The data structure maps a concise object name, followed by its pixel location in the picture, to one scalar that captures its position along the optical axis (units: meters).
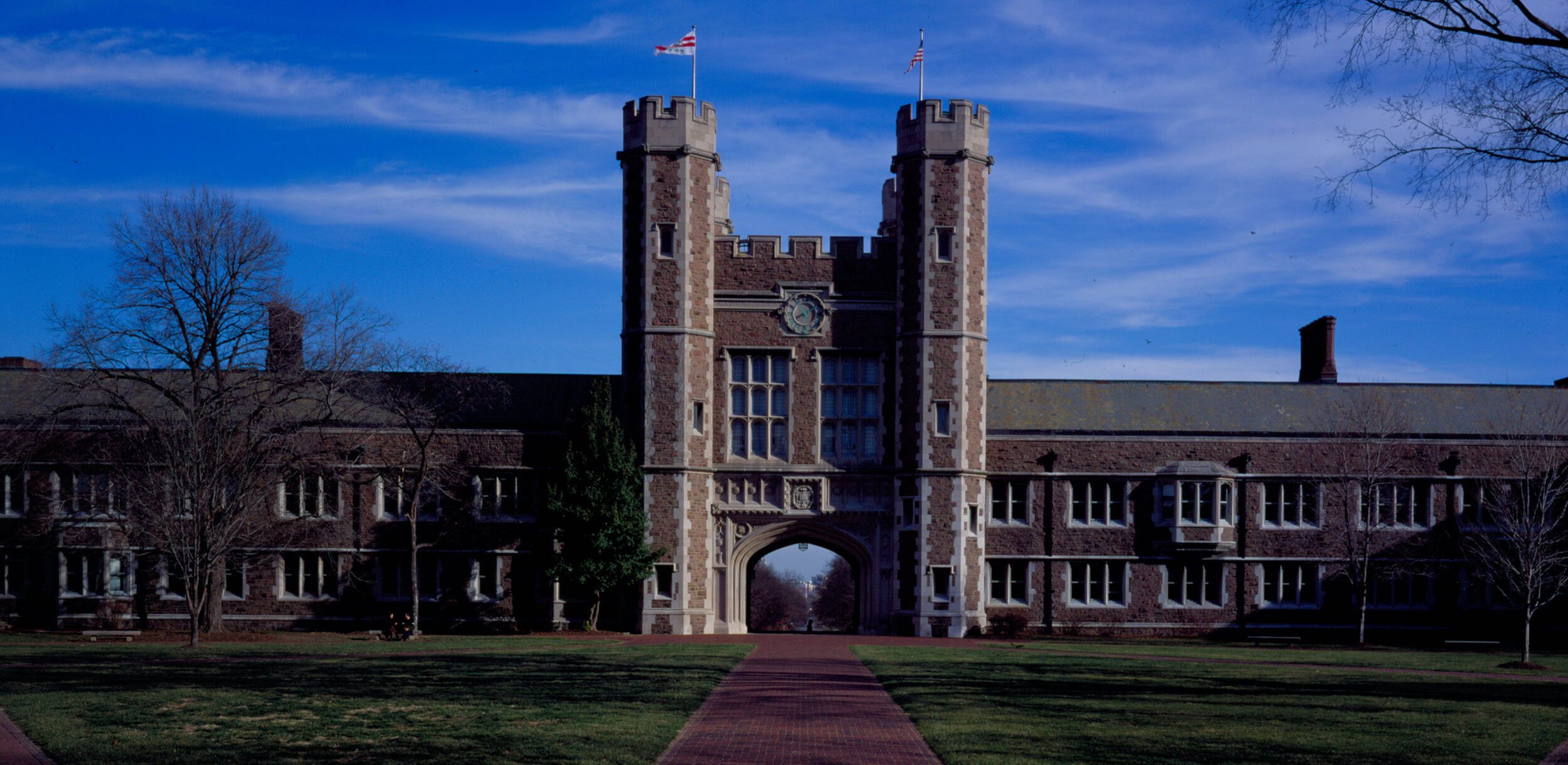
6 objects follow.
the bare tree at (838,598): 110.54
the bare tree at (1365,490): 39.16
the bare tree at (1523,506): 36.97
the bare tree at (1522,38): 14.16
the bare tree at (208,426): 32.25
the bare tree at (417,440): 37.25
